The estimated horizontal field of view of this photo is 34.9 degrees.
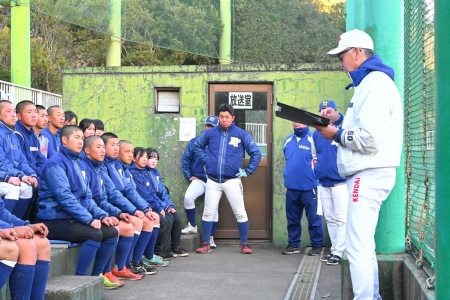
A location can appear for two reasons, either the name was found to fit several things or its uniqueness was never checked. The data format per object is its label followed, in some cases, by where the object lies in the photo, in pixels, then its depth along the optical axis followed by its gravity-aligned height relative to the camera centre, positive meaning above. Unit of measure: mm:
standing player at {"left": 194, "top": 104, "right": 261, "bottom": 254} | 9711 -383
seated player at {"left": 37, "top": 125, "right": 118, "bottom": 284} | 6316 -627
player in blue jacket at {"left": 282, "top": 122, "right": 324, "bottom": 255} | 9508 -639
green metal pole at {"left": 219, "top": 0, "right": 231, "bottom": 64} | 15109 +2272
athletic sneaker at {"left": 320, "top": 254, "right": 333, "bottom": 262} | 8659 -1424
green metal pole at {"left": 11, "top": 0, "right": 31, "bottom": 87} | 18484 +2587
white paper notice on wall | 10570 +169
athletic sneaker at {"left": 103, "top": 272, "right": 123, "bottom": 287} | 6848 -1321
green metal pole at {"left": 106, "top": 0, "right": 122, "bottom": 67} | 15508 +2633
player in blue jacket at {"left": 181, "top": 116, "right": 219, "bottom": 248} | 10144 -538
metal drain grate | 6496 -1431
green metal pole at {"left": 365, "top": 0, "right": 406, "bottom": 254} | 5492 +653
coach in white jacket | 4582 -97
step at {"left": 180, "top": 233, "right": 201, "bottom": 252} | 9734 -1392
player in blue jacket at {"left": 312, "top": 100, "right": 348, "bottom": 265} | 8555 -636
